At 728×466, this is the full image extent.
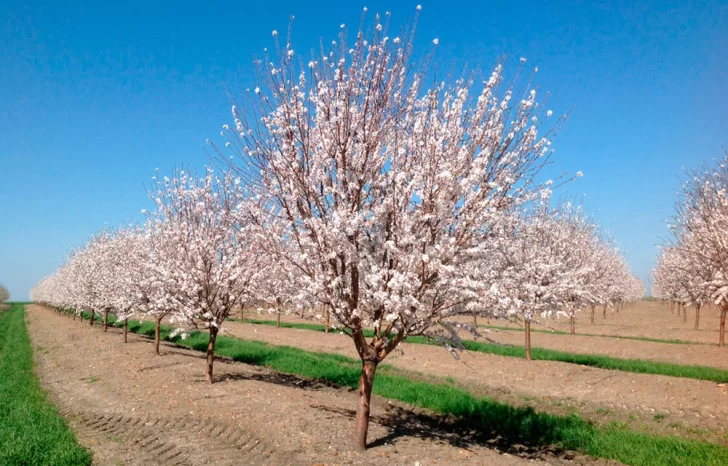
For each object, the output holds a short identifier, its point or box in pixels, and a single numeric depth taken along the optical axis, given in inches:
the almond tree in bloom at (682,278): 984.9
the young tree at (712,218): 569.9
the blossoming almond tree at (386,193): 285.7
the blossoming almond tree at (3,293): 5544.3
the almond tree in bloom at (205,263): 582.2
